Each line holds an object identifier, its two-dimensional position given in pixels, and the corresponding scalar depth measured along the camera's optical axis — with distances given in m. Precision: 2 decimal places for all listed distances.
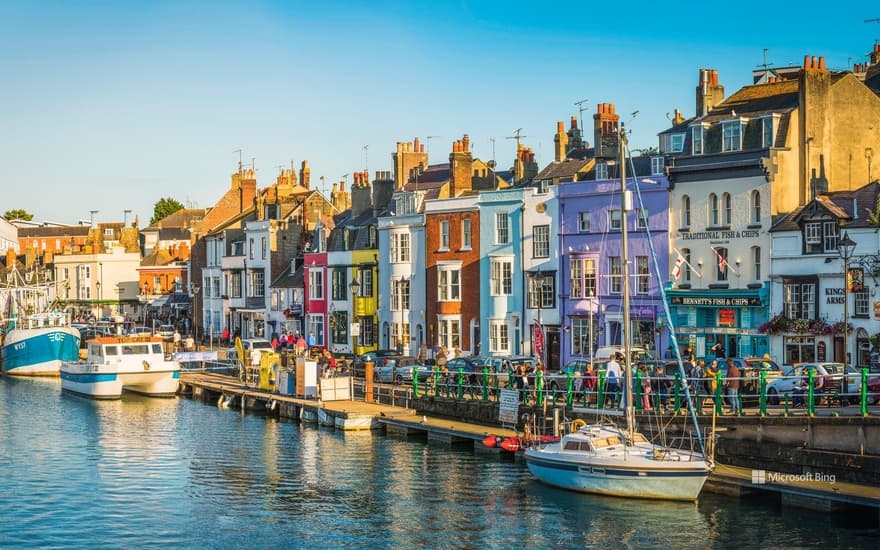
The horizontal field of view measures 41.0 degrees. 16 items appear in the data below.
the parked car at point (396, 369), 58.68
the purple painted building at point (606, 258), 60.06
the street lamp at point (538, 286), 64.19
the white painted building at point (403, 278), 72.50
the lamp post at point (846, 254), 45.19
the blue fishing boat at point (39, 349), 81.25
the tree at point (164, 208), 174.88
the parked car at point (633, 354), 50.56
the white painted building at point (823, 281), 50.34
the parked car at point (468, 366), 52.78
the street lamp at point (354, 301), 72.56
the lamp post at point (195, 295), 103.61
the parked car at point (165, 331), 96.06
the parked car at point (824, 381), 39.00
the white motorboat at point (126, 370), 67.06
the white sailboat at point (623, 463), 34.78
